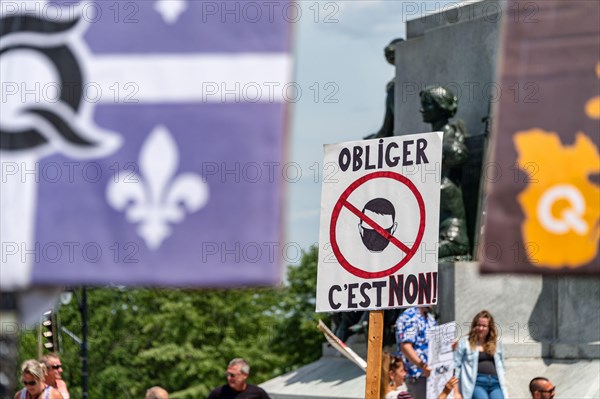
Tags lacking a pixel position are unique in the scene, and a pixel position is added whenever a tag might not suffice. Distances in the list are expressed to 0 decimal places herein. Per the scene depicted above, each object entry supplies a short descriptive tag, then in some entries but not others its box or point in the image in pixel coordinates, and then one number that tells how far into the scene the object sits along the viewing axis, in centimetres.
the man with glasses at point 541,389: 1275
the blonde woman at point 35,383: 1188
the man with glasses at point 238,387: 1334
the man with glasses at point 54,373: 1273
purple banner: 455
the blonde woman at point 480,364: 1402
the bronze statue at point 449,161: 1975
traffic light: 3075
